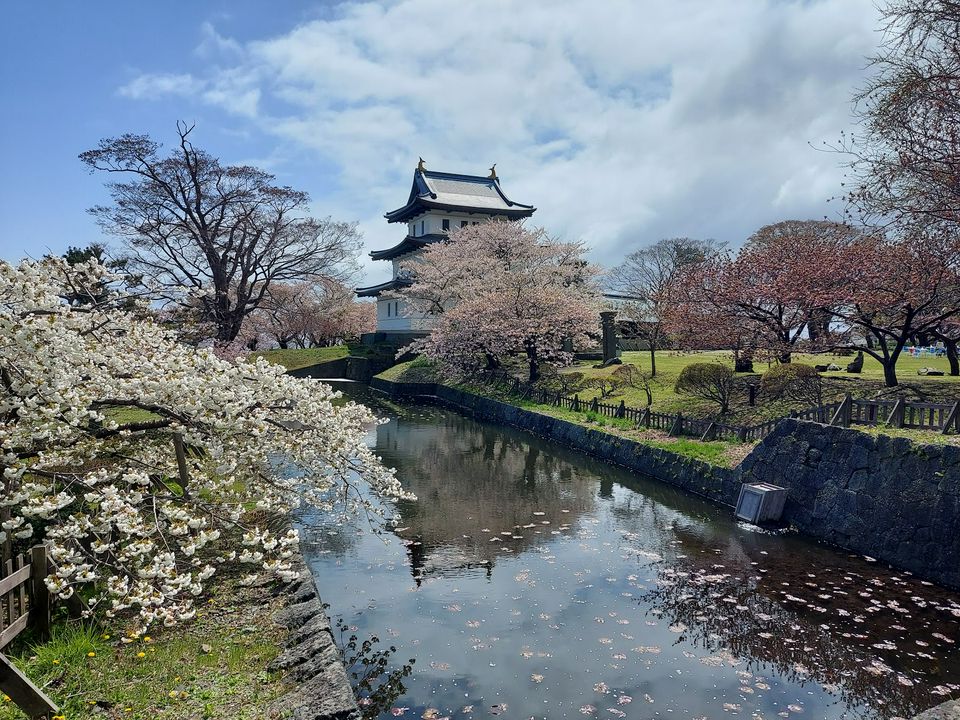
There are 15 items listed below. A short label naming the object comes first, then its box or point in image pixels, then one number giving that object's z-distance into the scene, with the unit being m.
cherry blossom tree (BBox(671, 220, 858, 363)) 18.39
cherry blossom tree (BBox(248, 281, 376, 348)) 56.59
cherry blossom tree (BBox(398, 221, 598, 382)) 31.50
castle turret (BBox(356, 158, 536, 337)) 50.25
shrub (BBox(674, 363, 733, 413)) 19.61
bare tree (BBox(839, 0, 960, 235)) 12.54
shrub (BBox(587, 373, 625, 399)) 26.23
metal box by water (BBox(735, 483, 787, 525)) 12.62
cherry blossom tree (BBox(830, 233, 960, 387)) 15.08
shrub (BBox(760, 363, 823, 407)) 18.05
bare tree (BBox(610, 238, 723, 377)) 47.66
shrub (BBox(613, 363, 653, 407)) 25.84
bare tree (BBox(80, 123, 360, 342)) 31.23
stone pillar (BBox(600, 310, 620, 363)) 33.41
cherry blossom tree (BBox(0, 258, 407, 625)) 6.15
